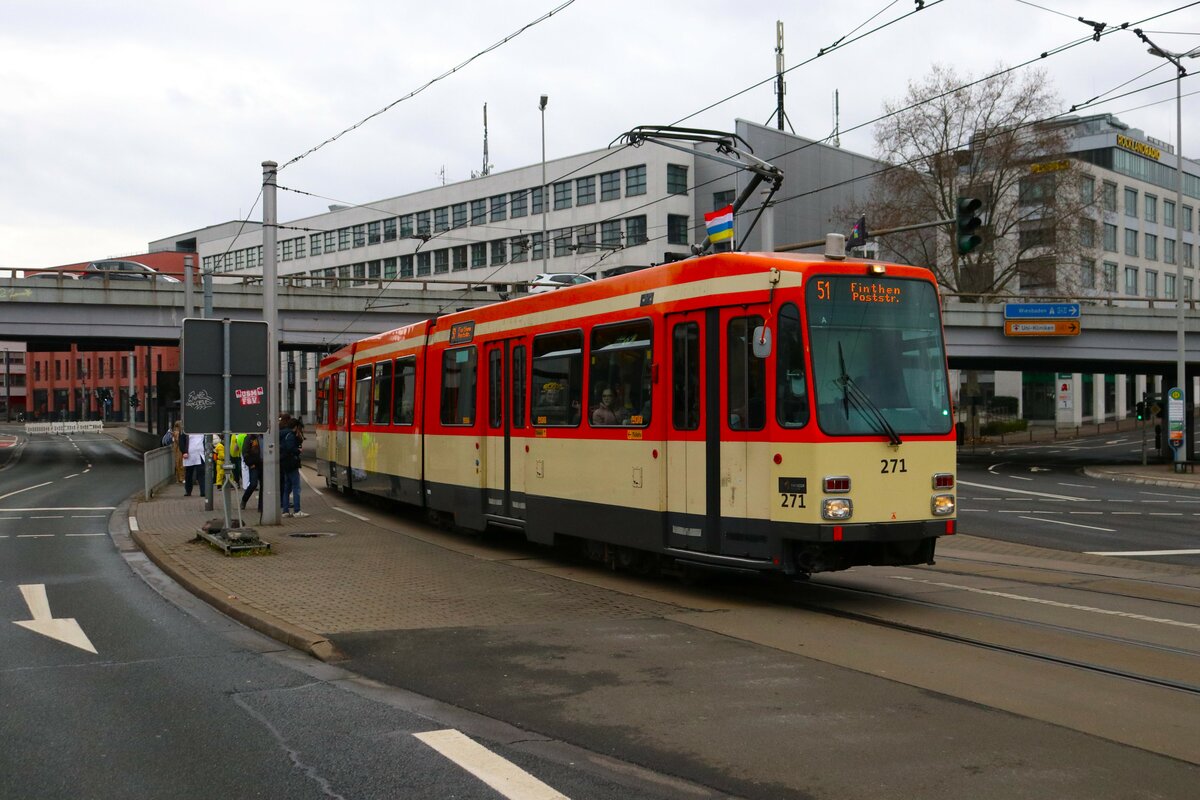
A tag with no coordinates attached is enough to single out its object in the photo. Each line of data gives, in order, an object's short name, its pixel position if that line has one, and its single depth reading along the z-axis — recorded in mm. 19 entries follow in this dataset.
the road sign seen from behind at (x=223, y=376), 14773
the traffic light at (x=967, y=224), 17562
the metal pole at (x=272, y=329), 18078
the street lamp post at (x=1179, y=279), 37700
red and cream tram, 9836
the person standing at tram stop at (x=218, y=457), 22008
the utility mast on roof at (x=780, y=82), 40338
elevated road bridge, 38625
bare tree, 50812
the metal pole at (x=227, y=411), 14812
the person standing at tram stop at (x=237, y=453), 22277
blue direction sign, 40406
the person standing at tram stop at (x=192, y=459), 25219
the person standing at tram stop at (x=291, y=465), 20031
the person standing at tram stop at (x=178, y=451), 30656
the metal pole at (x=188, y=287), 24844
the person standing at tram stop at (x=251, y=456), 21156
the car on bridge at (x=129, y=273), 38656
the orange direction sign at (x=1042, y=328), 40656
